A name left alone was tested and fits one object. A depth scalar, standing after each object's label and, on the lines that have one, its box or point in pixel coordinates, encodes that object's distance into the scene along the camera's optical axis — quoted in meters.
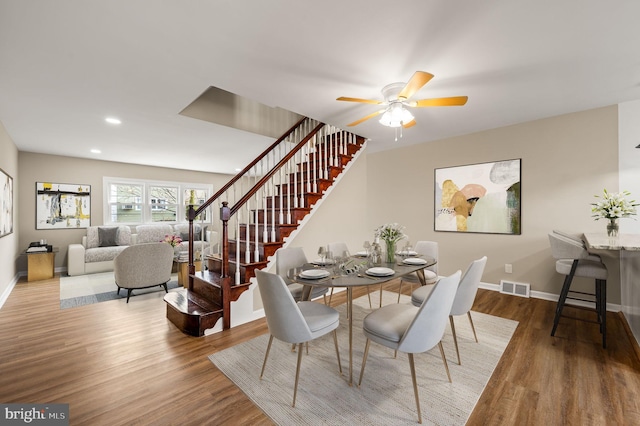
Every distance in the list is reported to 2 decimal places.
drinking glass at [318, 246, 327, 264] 2.55
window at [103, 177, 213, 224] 6.41
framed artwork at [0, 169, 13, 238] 3.69
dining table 2.00
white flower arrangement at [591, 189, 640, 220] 2.78
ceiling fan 2.25
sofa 5.27
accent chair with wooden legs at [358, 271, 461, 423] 1.59
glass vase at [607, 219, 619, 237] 2.82
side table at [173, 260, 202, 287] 4.47
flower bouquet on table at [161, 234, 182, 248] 4.52
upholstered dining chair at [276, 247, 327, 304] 2.81
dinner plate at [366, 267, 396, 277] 2.13
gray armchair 3.67
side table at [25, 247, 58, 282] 4.81
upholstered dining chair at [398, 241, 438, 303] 3.23
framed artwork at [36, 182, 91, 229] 5.48
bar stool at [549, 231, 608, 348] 2.54
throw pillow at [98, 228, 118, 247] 5.80
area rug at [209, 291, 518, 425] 1.66
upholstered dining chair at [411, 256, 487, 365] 2.11
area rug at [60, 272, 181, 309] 3.81
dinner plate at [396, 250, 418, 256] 3.02
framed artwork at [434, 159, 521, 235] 3.96
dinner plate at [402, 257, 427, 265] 2.58
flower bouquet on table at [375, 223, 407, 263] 2.68
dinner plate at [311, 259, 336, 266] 2.55
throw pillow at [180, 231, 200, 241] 6.71
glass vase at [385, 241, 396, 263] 2.68
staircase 2.82
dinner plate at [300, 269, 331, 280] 2.09
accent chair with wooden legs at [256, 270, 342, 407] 1.71
